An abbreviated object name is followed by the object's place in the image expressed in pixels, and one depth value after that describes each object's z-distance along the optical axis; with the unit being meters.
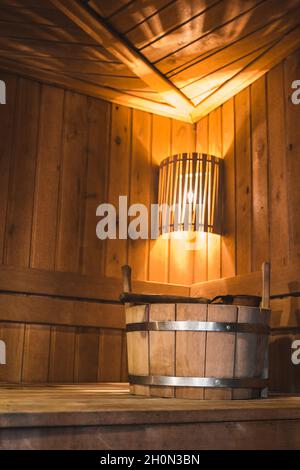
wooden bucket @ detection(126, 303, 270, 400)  2.12
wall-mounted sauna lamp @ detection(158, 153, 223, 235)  3.46
